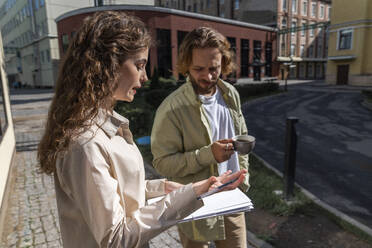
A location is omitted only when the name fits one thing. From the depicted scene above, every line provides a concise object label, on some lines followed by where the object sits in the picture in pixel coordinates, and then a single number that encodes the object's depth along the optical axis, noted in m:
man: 2.05
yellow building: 30.84
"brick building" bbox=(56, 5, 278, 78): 28.94
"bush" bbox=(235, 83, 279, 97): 21.67
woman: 1.09
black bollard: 4.25
